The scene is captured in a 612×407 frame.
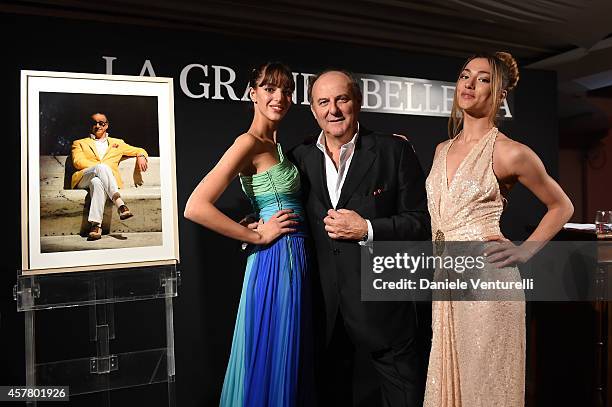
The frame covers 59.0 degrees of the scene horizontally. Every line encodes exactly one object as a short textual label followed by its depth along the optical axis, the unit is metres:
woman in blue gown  2.57
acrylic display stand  2.33
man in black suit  2.62
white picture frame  2.32
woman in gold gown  2.38
